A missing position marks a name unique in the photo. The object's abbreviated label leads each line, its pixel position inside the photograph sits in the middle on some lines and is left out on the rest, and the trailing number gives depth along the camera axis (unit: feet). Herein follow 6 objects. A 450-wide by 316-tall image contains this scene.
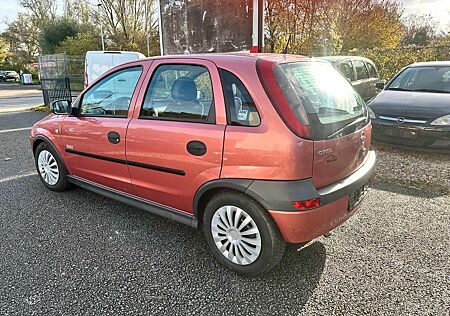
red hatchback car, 7.35
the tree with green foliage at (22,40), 121.39
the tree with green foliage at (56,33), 97.76
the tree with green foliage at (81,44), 88.99
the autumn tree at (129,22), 89.66
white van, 32.26
